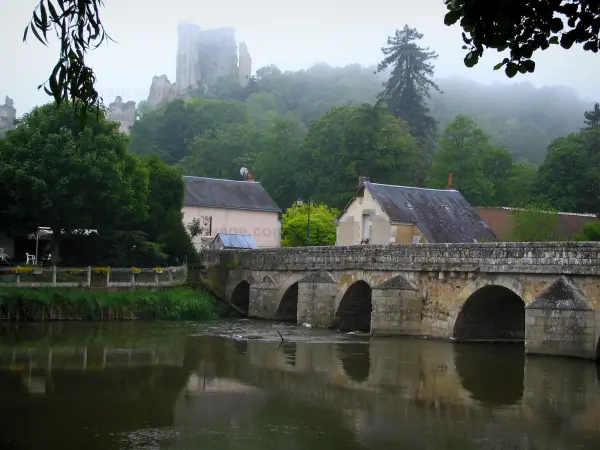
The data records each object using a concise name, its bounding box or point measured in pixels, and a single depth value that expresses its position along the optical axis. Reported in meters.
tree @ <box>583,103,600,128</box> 55.62
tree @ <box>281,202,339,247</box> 43.56
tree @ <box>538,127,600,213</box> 43.88
